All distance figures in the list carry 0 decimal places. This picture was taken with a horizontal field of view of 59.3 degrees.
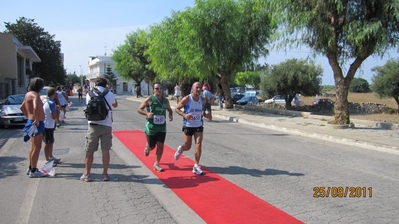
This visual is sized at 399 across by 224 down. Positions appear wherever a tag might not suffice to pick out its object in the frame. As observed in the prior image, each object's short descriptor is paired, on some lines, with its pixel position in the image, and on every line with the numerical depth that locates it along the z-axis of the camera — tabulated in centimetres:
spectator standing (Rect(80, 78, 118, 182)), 594
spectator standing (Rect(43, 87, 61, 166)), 693
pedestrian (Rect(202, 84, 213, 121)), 1526
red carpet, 458
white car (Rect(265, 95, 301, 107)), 3132
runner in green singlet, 655
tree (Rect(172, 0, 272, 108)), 2020
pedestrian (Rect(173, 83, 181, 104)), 2797
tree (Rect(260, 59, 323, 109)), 2395
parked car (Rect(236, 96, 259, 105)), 3300
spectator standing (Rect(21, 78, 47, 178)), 622
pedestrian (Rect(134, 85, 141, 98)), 4911
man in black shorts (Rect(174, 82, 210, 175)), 662
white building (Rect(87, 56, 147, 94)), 8406
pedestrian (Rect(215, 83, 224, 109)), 2400
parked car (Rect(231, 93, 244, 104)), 3527
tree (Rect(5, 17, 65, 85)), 4975
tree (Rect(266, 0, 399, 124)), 1216
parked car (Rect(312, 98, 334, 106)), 2759
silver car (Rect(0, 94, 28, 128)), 1385
